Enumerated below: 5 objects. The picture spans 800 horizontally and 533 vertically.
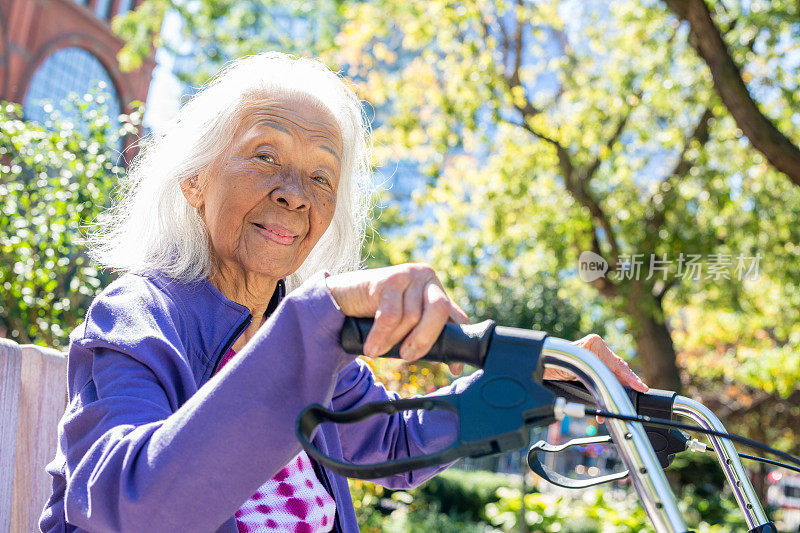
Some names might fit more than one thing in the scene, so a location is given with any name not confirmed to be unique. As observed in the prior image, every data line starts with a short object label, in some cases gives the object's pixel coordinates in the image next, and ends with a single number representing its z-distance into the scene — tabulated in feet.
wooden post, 5.13
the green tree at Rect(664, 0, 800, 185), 17.25
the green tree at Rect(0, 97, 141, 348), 11.76
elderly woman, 2.93
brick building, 54.54
